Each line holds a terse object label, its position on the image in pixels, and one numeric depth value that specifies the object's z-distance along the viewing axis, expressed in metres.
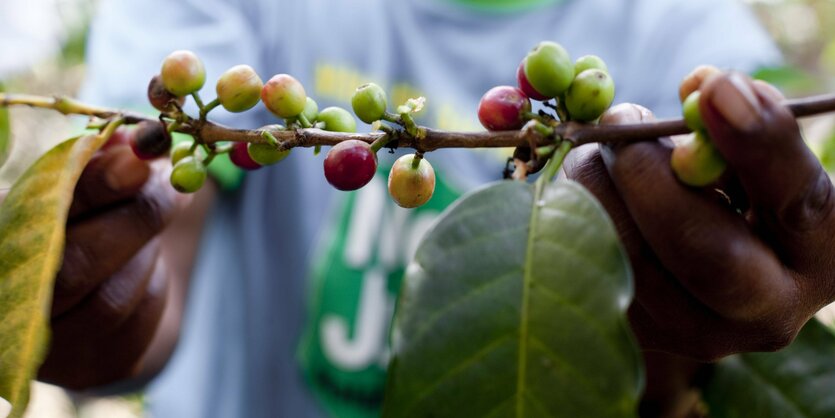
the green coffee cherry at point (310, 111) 0.40
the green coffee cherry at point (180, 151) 0.41
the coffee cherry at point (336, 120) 0.39
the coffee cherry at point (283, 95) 0.38
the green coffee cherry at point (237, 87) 0.39
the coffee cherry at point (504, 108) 0.37
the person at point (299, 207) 0.57
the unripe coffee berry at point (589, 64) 0.38
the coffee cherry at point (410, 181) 0.38
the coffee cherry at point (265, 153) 0.39
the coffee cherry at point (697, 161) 0.36
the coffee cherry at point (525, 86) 0.38
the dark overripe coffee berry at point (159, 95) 0.40
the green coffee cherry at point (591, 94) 0.37
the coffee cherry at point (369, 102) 0.38
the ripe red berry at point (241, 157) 0.41
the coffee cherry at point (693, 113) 0.36
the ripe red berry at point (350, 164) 0.37
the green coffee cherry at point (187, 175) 0.40
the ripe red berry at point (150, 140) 0.41
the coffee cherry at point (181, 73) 0.39
